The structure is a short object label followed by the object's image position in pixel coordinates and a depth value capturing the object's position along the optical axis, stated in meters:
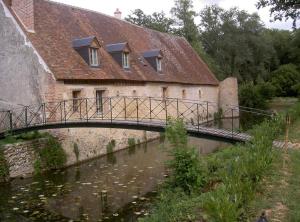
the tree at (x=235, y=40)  33.12
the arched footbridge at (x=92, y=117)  9.35
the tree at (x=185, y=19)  30.93
